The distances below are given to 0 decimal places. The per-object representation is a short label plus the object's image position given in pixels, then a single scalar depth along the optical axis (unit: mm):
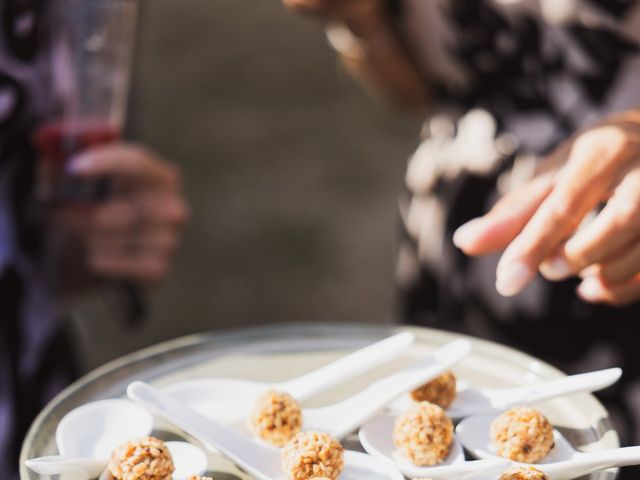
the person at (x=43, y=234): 848
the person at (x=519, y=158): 594
